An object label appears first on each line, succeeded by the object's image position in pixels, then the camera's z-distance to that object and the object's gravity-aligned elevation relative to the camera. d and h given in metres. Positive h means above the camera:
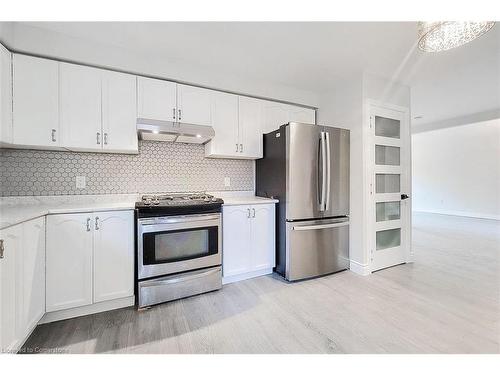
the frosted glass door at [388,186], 2.87 +0.02
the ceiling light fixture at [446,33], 1.44 +1.05
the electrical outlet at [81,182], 2.32 +0.06
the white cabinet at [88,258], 1.77 -0.59
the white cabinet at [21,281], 1.27 -0.61
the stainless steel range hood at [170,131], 2.19 +0.58
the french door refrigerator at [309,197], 2.57 -0.11
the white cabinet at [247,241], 2.49 -0.63
